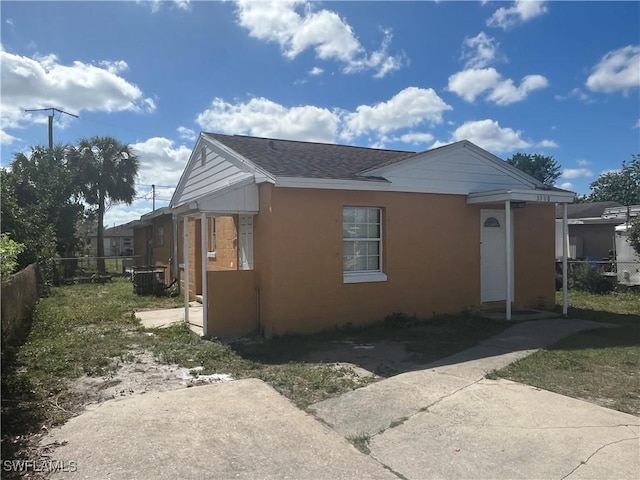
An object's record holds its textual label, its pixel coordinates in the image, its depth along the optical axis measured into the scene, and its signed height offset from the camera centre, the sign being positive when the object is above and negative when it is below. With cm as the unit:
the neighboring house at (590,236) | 1895 +24
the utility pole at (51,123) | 2927 +790
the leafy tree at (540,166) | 5372 +869
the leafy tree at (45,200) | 1675 +233
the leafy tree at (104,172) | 2978 +483
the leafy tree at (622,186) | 4903 +587
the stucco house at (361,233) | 870 +22
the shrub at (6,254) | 694 -9
